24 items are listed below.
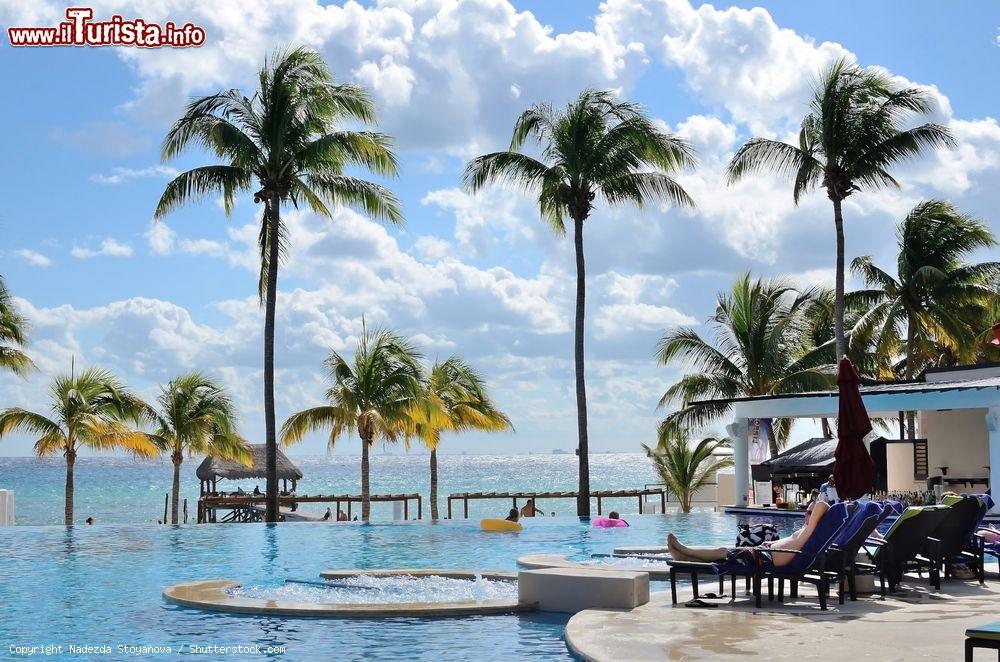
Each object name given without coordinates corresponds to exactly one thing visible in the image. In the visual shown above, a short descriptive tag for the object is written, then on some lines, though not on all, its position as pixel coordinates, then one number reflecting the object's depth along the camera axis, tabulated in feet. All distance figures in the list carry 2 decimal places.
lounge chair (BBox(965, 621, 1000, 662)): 20.66
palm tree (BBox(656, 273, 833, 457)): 109.81
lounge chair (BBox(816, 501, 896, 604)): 34.06
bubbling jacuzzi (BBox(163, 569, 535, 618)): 36.83
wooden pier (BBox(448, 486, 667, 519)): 124.18
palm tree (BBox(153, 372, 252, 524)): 120.37
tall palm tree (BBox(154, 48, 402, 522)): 87.51
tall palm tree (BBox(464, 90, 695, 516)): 96.02
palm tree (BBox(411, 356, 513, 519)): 119.85
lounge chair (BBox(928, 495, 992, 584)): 37.68
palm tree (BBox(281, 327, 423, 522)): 101.50
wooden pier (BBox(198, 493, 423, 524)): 130.78
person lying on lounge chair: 34.06
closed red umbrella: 43.57
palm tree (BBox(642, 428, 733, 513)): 128.06
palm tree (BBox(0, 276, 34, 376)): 98.07
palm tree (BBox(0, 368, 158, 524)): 103.91
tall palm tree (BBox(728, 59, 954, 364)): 94.89
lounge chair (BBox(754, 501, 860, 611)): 33.55
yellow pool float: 78.95
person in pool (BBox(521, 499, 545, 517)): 96.48
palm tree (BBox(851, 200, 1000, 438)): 106.11
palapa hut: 158.92
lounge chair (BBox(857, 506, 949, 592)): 35.88
